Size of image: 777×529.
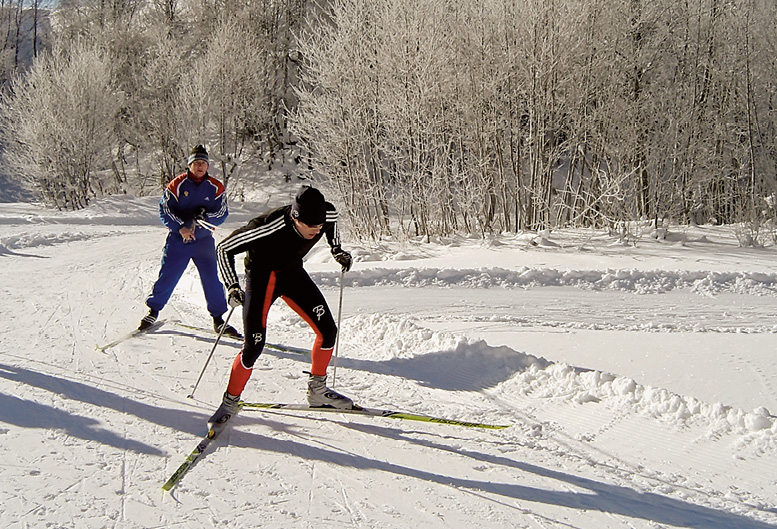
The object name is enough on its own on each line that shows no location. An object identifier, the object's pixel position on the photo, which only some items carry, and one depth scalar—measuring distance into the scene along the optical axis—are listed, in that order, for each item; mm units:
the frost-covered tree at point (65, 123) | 24688
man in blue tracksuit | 6395
